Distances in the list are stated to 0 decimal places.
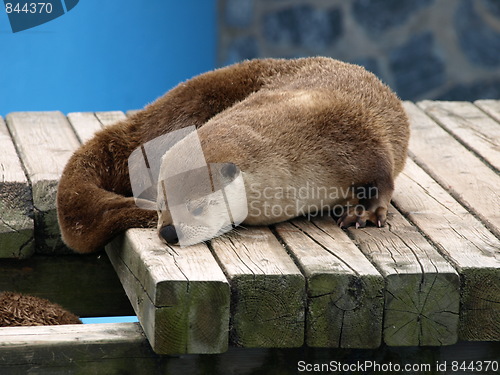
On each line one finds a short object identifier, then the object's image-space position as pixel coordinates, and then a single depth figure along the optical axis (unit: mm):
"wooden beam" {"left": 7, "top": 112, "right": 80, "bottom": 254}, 6285
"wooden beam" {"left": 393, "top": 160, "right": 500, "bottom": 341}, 4871
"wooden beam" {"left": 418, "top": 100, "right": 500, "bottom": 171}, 7629
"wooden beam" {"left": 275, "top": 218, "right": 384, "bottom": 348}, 4730
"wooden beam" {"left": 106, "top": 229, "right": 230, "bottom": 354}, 4547
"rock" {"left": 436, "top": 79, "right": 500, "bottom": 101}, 12789
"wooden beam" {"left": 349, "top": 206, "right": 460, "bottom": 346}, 4758
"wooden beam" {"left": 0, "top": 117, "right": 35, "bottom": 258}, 6082
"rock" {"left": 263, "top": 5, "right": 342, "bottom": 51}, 13023
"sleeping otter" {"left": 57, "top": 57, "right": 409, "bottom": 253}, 5266
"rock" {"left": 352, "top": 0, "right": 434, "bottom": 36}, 12547
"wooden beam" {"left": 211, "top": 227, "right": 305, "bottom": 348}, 4672
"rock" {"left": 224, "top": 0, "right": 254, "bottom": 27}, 13242
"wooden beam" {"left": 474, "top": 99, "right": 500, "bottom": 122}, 9000
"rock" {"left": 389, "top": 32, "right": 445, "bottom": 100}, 12758
